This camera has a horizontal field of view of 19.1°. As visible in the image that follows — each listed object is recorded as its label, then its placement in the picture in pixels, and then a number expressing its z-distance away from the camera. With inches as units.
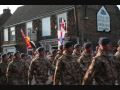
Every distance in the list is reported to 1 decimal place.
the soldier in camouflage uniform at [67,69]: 272.8
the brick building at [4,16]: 1835.0
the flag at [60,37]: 627.0
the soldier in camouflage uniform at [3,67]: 427.0
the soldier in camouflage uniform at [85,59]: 377.3
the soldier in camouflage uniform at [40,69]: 337.7
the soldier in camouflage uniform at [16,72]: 387.9
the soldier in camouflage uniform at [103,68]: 215.0
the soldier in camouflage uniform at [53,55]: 576.2
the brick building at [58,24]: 1129.4
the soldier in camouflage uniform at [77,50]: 454.4
